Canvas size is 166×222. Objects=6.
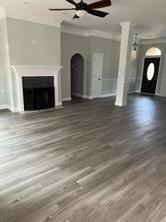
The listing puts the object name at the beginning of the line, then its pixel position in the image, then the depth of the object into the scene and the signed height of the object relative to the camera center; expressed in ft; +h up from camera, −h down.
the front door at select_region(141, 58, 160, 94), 30.04 -0.18
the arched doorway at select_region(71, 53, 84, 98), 26.02 -0.60
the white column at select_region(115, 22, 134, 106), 19.30 +1.21
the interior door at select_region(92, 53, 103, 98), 25.10 -0.22
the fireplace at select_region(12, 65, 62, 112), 17.42 -1.72
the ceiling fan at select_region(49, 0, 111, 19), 11.03 +4.41
